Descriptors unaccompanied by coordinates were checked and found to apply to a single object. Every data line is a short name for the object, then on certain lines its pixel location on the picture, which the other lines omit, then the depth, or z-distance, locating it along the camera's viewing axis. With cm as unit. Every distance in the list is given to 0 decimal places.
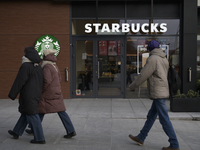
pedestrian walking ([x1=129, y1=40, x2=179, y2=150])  436
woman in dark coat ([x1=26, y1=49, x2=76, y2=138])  486
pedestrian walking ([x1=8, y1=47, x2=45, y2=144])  467
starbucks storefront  1061
